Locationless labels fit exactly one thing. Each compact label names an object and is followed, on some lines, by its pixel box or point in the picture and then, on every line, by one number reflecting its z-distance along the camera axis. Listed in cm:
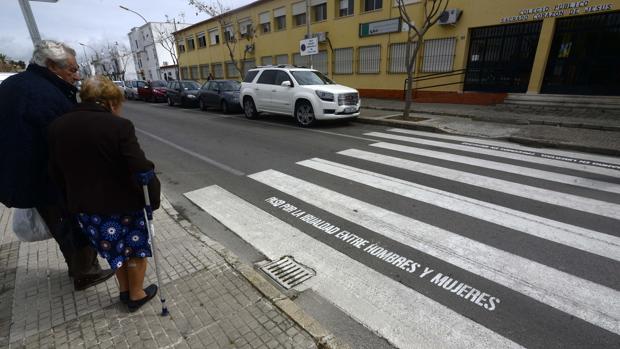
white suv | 1034
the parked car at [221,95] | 1504
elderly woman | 204
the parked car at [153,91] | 2330
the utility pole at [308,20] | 1623
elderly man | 225
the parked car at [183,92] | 1845
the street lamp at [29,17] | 412
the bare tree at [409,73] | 1027
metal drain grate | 304
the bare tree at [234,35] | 2559
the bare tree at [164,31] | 4922
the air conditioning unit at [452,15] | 1383
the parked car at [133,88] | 2628
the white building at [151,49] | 5031
